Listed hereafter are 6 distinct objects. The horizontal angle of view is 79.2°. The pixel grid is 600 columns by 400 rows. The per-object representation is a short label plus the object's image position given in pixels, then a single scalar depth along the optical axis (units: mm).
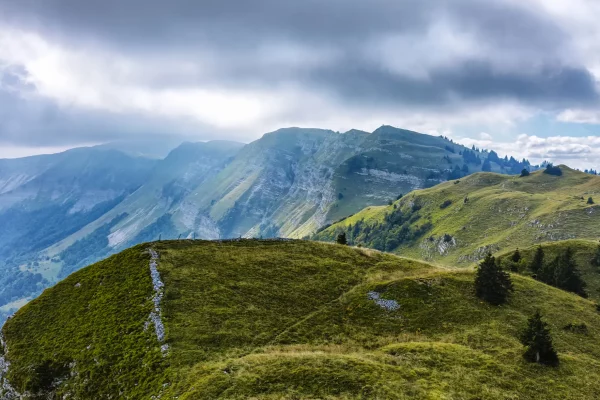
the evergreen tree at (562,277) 76062
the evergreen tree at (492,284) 48219
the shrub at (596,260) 102862
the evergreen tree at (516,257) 94725
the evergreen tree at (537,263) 87925
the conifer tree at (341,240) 78125
